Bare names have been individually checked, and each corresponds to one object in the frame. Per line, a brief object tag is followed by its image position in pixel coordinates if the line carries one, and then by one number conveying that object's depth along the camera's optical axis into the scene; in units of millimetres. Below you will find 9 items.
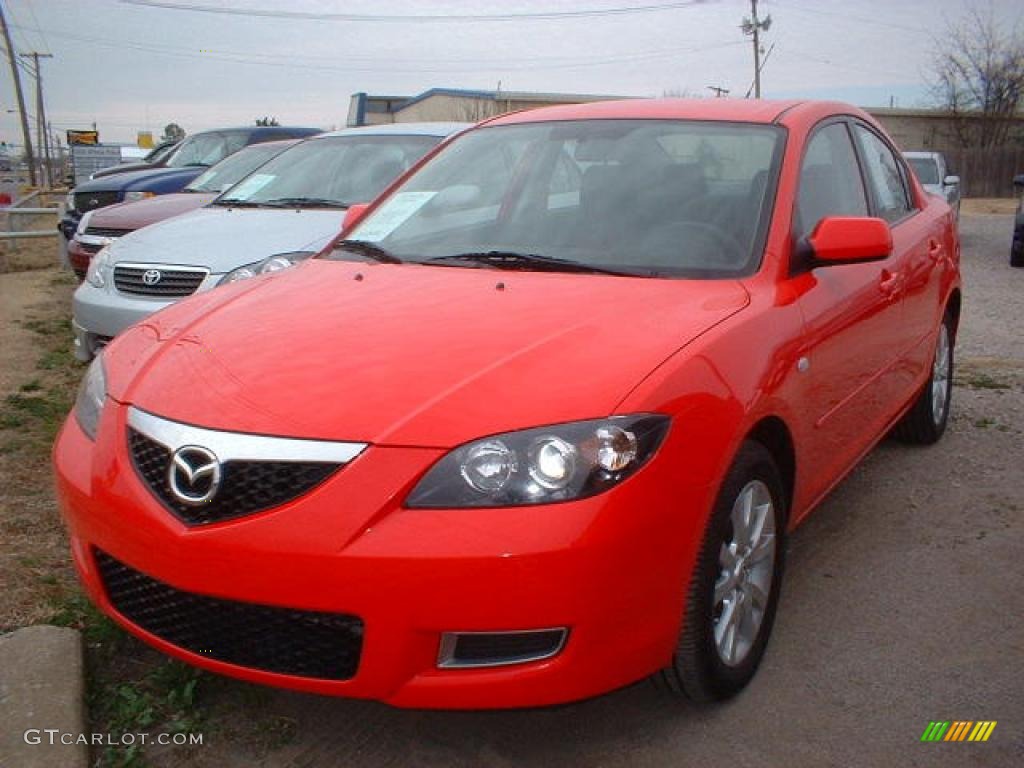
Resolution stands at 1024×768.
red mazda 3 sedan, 2143
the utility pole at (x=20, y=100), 40594
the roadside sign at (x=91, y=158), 31984
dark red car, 7910
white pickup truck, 14547
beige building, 36812
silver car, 5672
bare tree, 38719
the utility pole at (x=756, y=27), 45022
